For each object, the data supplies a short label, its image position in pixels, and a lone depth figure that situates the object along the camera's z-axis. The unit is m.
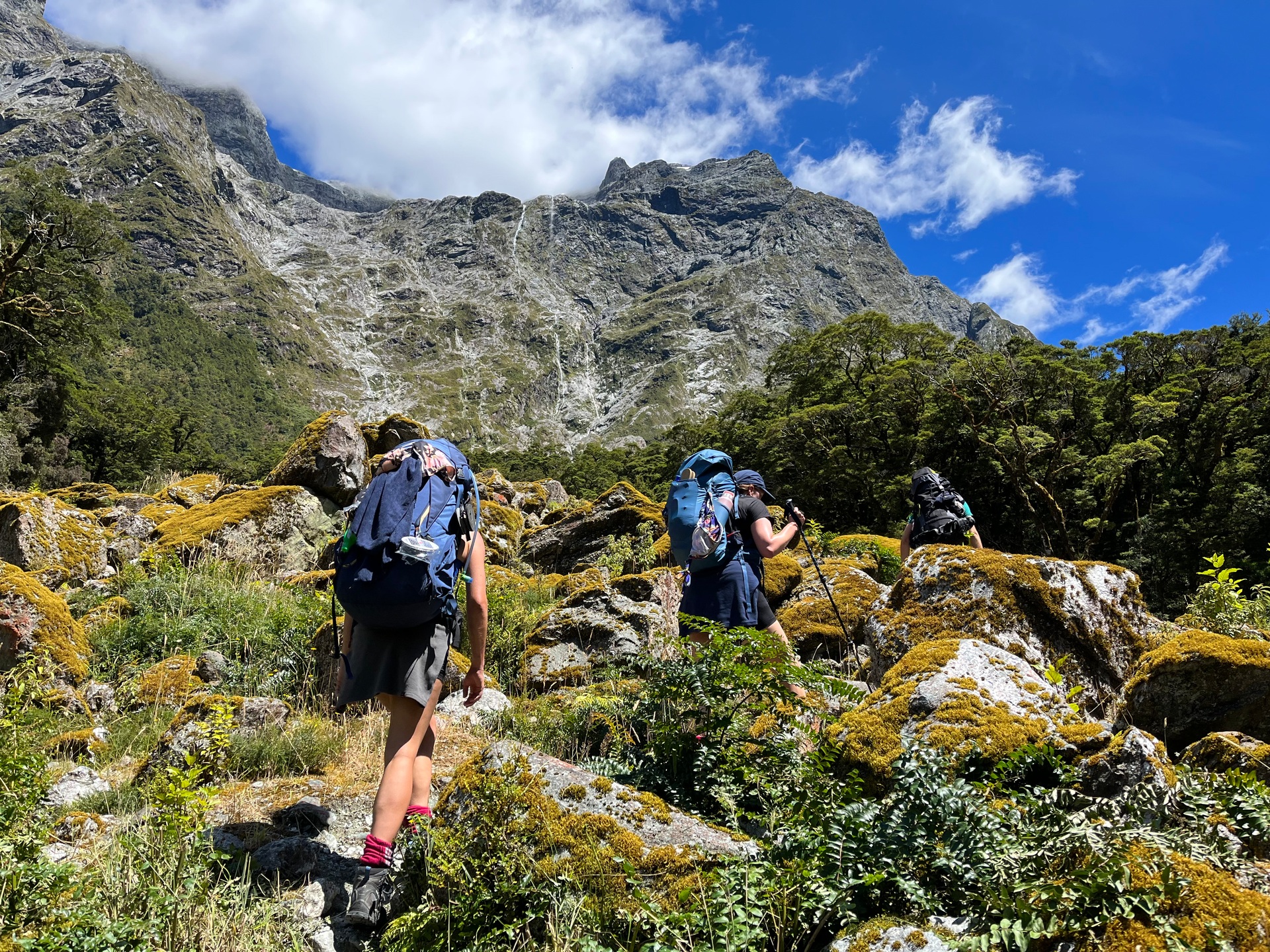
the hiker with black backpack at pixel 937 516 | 6.09
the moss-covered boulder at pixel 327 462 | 10.64
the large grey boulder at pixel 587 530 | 11.13
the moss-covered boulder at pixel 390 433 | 13.95
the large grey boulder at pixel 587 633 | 5.78
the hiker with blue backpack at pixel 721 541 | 4.33
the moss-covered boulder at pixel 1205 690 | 3.34
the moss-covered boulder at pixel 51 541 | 7.65
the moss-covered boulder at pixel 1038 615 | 4.17
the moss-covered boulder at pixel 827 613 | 6.07
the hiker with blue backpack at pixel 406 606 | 2.94
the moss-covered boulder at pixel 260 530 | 8.65
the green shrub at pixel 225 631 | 5.52
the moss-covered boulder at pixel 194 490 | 12.80
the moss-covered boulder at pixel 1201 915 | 1.65
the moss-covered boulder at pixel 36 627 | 5.39
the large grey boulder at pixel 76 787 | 3.51
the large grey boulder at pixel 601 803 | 2.56
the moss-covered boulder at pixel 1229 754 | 2.65
